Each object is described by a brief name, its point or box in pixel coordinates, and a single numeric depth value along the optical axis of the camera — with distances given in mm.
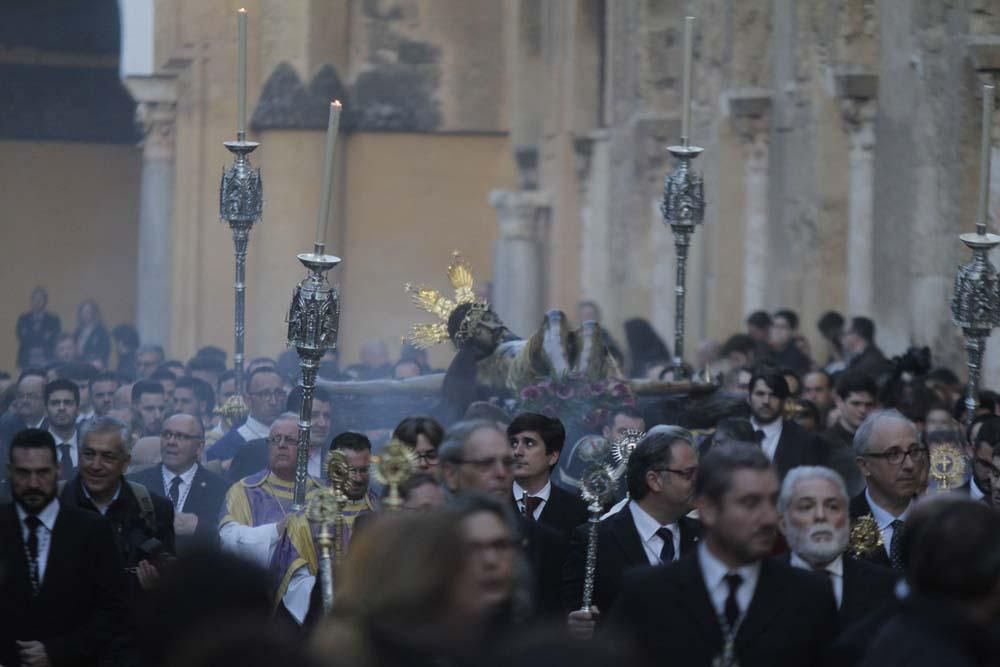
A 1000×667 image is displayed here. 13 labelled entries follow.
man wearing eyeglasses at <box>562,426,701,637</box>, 14594
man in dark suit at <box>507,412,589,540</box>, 16422
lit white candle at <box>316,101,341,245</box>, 16547
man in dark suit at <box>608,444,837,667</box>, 11469
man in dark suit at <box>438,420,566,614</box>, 14125
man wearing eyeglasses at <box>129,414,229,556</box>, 20812
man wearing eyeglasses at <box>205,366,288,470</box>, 24281
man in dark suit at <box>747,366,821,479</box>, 21187
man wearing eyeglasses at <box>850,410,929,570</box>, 15836
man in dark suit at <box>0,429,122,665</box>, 14375
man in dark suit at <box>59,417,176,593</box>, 16906
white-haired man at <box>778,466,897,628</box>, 12891
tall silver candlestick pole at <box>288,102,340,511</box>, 17016
